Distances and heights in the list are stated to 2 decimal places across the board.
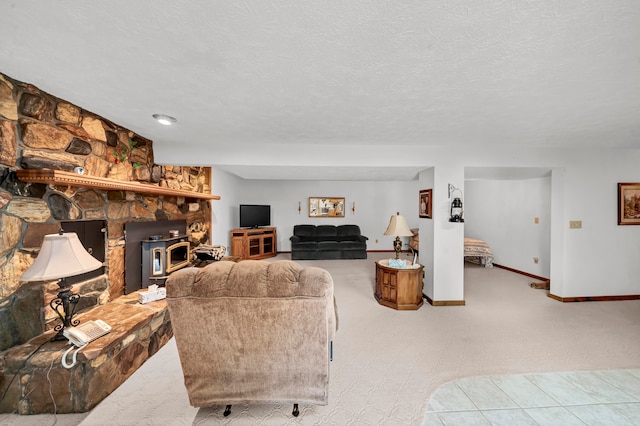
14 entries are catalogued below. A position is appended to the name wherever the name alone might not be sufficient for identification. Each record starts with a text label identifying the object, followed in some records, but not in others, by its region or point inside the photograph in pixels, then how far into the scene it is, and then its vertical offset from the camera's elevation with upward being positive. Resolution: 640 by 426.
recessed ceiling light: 2.34 +0.92
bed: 5.67 -0.85
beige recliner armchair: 1.43 -0.70
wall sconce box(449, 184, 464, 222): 3.38 +0.05
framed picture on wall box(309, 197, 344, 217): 7.69 +0.25
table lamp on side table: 3.37 -0.18
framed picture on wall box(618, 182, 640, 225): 3.62 +0.17
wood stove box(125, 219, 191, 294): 2.76 -0.47
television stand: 5.98 -0.74
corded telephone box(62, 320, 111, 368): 1.63 -0.87
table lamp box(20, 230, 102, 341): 1.54 -0.33
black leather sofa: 6.57 -0.94
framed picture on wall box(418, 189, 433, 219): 3.63 +0.17
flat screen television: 6.45 -0.06
